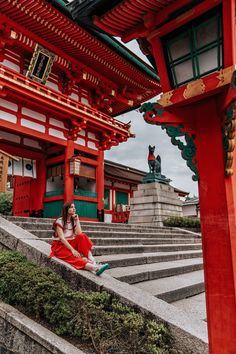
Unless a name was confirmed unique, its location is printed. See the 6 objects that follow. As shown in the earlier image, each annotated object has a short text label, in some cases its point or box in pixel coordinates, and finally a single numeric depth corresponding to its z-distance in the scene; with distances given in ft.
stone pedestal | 39.78
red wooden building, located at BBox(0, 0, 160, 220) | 29.73
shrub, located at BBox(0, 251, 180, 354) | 9.12
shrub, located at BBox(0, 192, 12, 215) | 65.92
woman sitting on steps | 13.12
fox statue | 44.30
